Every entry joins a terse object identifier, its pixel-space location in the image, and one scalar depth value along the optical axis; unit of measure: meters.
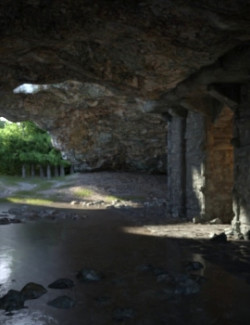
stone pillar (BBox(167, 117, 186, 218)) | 13.62
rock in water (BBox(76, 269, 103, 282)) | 5.48
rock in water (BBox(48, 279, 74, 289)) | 5.12
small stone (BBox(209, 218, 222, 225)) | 11.62
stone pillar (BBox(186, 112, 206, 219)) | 12.01
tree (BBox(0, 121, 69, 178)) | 31.72
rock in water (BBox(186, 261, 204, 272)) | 6.03
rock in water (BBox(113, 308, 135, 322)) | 4.01
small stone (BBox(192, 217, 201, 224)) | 11.86
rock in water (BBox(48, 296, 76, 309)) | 4.39
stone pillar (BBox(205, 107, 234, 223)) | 11.80
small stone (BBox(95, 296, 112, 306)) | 4.50
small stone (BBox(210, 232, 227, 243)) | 8.48
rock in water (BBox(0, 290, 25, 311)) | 4.30
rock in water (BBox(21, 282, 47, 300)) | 4.67
